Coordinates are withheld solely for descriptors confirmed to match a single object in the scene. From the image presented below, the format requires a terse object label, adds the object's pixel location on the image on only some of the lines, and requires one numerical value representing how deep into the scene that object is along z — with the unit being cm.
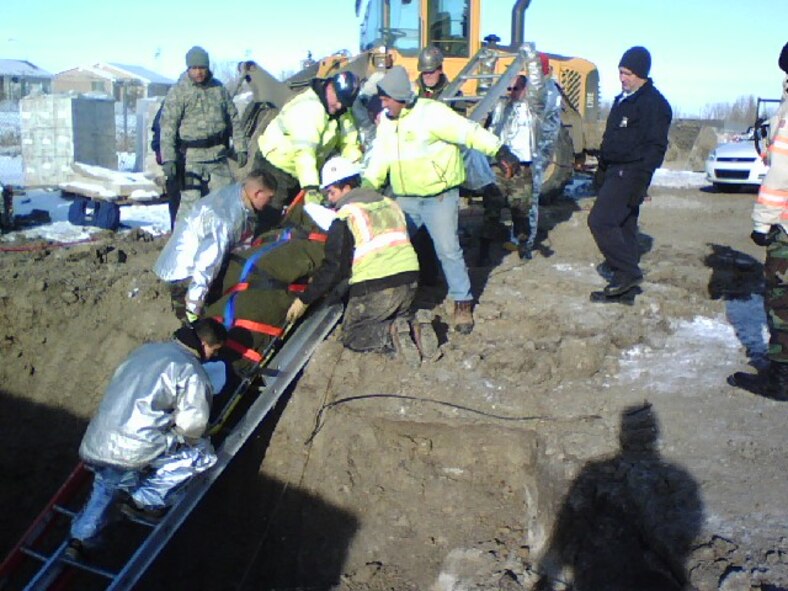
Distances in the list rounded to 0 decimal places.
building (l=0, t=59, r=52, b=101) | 3446
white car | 1288
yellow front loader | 1005
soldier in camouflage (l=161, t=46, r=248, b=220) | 709
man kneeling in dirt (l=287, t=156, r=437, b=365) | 519
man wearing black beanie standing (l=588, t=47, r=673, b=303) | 562
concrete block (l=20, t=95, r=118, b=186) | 1367
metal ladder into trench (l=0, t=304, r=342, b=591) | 409
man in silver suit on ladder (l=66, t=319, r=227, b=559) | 403
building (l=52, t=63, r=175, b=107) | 3928
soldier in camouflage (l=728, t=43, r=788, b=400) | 420
